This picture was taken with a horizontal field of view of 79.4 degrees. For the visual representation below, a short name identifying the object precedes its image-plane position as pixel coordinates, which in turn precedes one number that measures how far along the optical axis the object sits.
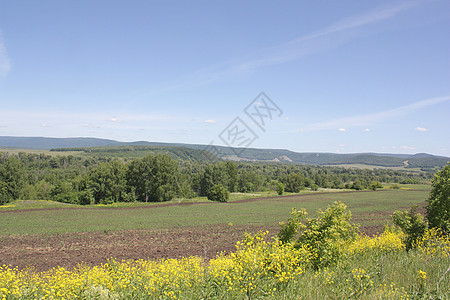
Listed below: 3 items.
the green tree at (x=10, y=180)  54.25
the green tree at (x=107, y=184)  59.95
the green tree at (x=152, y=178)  61.19
